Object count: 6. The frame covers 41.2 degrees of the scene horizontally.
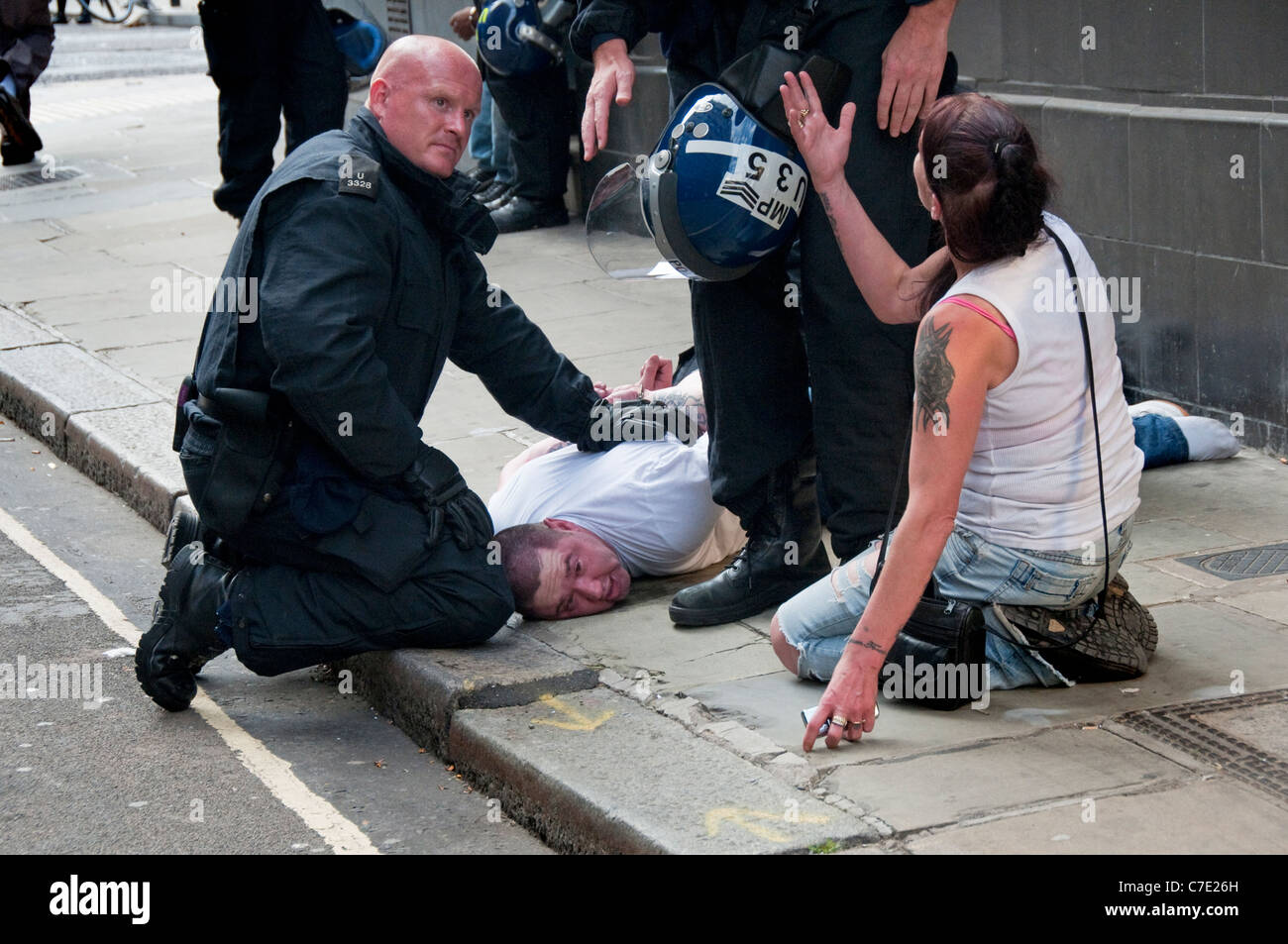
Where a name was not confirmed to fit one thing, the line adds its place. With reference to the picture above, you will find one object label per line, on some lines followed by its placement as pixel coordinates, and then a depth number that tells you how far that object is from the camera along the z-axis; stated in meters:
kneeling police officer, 4.05
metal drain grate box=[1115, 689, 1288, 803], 3.16
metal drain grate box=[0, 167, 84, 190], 11.93
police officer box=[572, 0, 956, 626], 3.94
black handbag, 3.43
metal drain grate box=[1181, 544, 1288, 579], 4.32
